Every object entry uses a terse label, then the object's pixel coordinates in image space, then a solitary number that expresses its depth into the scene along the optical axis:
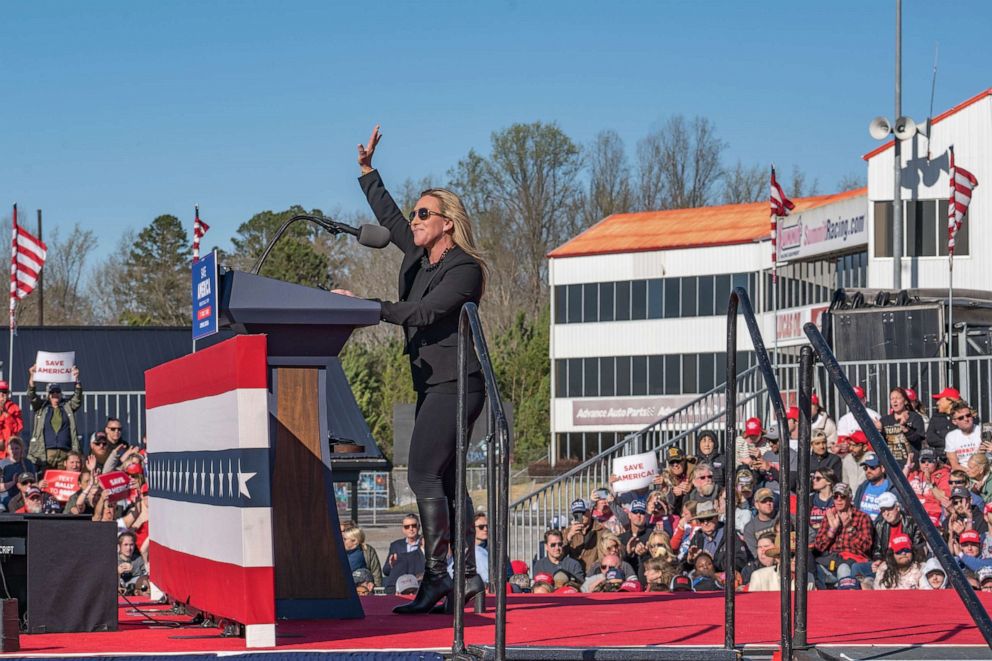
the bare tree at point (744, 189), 91.88
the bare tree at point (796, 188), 95.81
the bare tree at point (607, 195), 90.56
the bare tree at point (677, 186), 92.00
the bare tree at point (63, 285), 88.50
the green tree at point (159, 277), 91.31
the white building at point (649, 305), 62.00
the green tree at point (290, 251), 77.29
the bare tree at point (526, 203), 89.56
